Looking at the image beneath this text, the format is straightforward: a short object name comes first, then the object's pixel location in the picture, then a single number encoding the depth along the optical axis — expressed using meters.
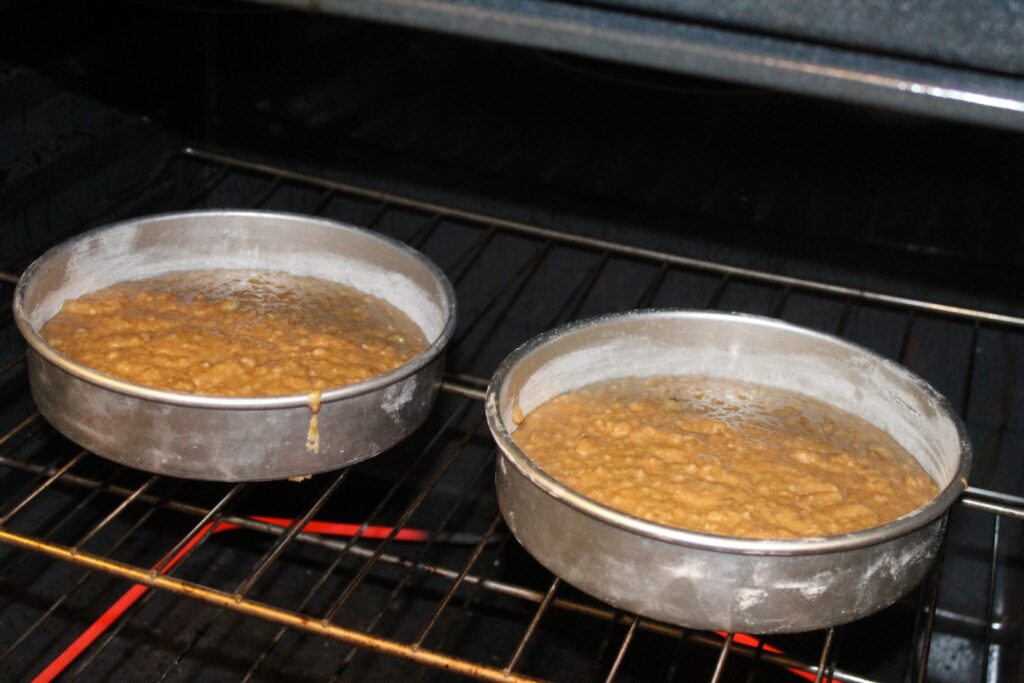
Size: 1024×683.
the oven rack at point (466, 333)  1.30
